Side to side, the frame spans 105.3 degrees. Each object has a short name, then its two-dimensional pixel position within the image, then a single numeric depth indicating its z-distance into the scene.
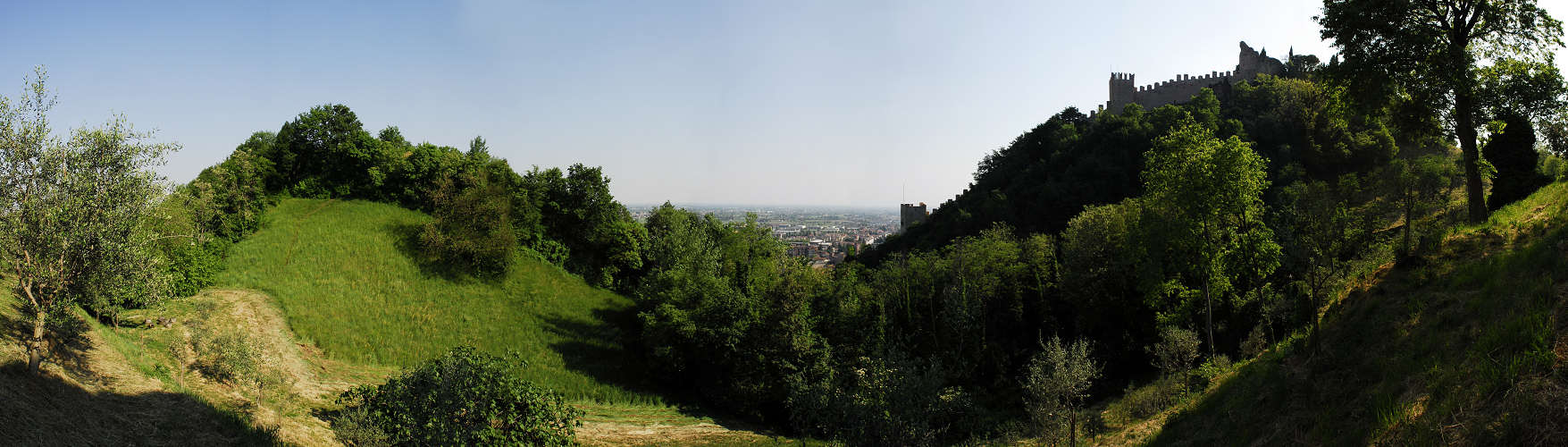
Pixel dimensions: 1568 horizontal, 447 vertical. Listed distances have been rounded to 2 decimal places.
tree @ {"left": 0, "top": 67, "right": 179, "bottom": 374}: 14.39
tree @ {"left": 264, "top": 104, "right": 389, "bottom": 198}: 44.97
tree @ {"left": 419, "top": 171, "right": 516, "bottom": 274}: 39.56
